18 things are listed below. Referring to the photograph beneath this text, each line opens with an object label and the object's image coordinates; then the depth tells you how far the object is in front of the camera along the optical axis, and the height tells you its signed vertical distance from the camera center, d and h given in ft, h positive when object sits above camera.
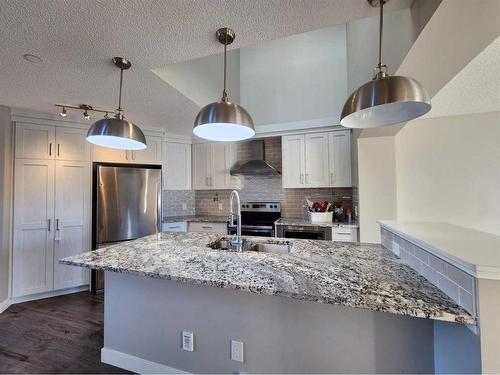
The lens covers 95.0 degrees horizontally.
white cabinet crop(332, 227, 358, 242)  9.72 -1.70
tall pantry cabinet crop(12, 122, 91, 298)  9.26 -0.38
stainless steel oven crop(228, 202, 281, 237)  12.18 -1.09
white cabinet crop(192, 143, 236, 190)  13.62 +1.87
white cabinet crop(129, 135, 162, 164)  11.48 +2.19
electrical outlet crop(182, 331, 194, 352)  5.11 -3.26
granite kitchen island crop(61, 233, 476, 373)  3.50 -2.28
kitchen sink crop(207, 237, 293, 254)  6.47 -1.46
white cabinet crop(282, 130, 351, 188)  11.05 +1.77
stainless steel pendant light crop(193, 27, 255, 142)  4.42 +1.59
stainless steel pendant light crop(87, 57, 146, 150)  5.19 +1.53
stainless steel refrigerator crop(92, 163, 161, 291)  10.36 -0.40
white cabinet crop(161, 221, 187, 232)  12.17 -1.67
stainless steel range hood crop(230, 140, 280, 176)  12.25 +1.63
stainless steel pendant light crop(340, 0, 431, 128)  3.11 +1.45
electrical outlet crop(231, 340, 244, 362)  4.72 -3.22
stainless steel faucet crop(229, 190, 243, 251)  6.39 -1.26
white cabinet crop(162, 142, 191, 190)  12.85 +1.74
